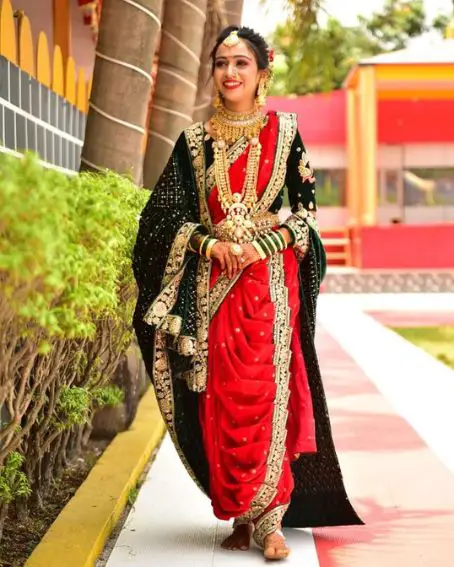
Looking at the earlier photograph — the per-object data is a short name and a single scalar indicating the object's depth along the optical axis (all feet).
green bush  8.68
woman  13.71
